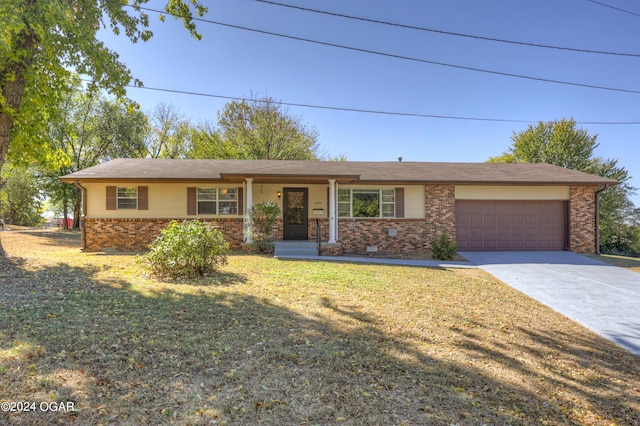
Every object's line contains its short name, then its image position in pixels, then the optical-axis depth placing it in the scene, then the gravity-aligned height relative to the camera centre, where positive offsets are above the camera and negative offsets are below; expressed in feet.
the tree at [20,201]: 87.30 +3.66
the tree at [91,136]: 64.90 +17.45
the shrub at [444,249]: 34.94 -4.25
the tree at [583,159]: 78.23 +15.41
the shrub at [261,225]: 35.06 -1.43
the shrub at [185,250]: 20.48 -2.60
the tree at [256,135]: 75.25 +20.25
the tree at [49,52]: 18.60 +11.62
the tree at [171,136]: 84.43 +21.63
